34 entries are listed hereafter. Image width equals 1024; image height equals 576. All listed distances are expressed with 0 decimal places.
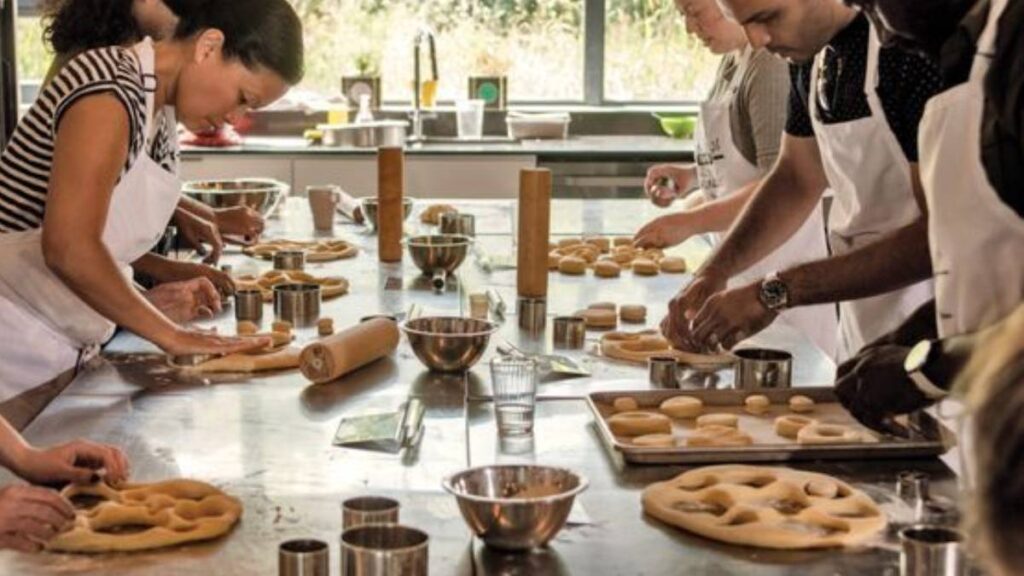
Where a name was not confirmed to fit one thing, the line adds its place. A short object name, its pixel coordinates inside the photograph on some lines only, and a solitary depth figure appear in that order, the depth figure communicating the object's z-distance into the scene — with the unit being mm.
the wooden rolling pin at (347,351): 2875
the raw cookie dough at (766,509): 1992
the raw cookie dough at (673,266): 4160
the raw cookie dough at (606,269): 4070
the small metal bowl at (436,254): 3984
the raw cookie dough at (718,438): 2391
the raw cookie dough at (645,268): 4105
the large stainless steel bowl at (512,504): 1893
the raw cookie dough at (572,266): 4109
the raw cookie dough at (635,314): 3477
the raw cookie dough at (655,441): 2369
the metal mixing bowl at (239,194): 4785
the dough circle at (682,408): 2609
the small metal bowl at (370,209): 4895
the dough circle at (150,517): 1951
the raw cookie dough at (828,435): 2378
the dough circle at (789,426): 2457
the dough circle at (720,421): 2506
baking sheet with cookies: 2316
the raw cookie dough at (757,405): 2633
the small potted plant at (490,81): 7195
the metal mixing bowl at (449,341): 2930
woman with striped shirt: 2865
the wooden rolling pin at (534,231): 3639
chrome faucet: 6855
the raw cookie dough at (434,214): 4953
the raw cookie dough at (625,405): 2611
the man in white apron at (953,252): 2068
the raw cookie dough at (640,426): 2488
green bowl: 7047
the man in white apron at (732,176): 4125
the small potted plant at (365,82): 7141
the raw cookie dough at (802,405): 2631
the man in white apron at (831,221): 2803
